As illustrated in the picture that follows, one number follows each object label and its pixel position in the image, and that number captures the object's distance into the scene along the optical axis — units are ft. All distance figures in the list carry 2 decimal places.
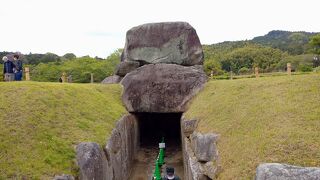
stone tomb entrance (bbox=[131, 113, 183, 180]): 40.88
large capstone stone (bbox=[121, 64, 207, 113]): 43.08
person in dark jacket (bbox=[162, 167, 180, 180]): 22.51
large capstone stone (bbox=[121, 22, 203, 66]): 48.14
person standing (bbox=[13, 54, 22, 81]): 39.06
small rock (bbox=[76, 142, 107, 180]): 24.56
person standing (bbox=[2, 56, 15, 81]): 39.28
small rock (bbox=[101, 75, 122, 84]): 50.87
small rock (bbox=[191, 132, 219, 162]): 26.69
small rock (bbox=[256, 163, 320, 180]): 18.20
